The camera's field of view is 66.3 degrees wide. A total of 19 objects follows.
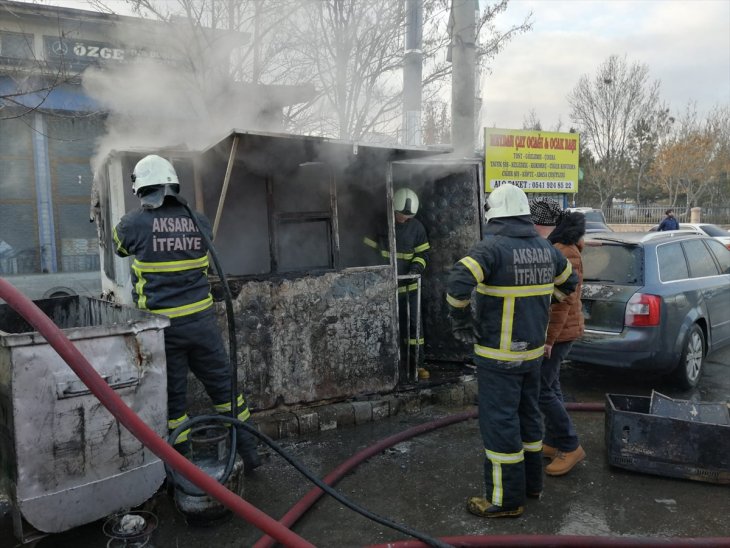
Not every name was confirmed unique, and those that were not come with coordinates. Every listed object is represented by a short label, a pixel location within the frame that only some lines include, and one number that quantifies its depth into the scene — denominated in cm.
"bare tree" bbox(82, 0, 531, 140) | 877
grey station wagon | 548
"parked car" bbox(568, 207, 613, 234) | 2248
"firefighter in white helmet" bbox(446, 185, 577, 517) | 338
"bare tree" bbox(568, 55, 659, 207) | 3312
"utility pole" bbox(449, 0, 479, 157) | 766
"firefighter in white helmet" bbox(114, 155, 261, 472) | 373
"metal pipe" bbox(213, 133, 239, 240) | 425
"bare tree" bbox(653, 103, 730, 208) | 3531
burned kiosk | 496
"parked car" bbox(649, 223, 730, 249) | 1895
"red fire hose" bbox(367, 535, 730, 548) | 289
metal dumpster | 286
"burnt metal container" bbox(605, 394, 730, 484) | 381
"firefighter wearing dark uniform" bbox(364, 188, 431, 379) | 609
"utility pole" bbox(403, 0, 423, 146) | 848
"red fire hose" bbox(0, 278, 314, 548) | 237
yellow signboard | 781
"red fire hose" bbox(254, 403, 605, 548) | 329
